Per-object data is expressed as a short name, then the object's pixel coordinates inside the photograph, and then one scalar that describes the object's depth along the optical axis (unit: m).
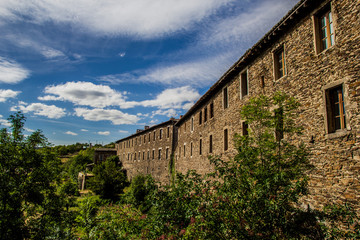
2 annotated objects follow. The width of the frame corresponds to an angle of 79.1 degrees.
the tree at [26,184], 9.50
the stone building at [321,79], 5.89
